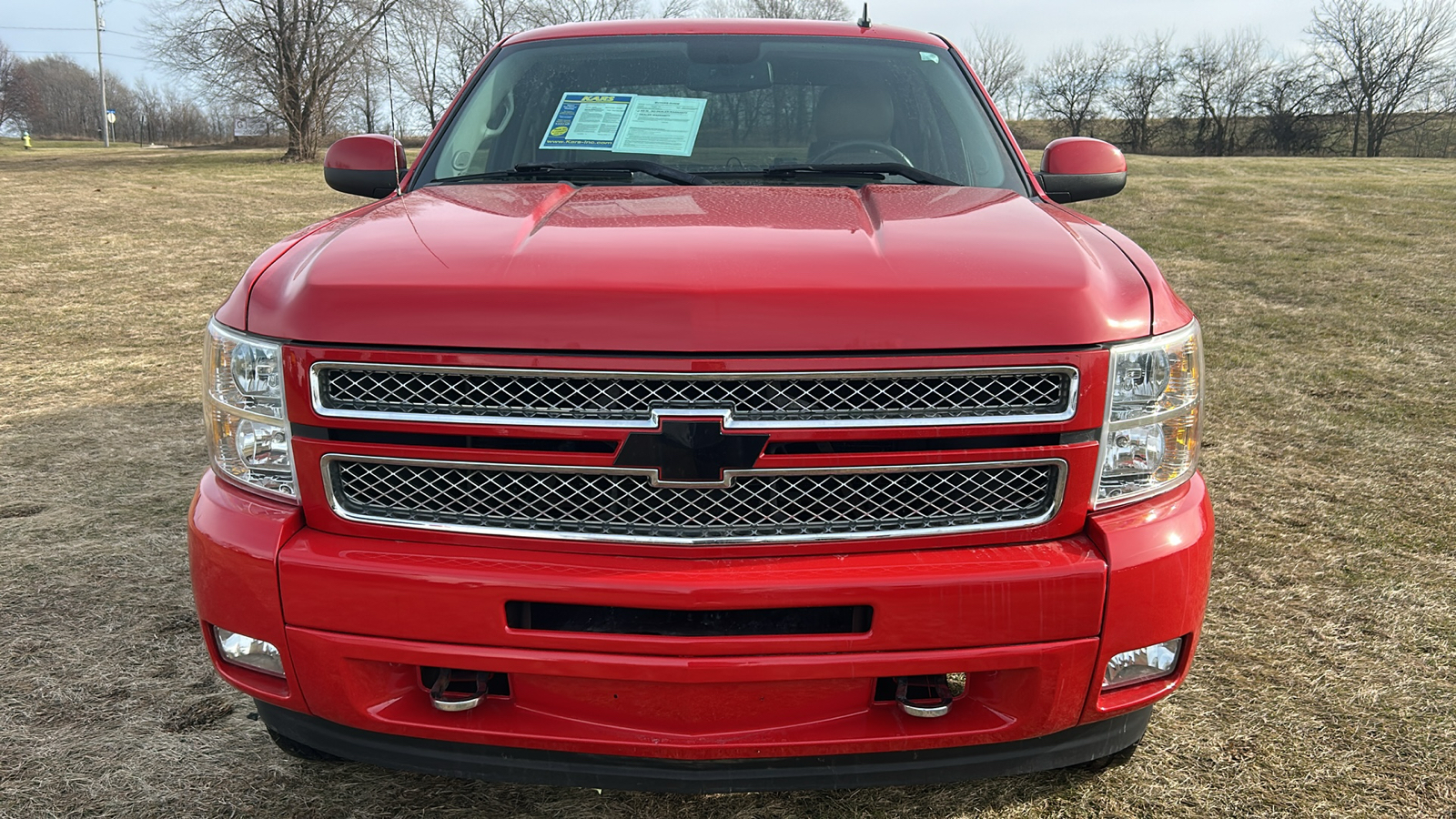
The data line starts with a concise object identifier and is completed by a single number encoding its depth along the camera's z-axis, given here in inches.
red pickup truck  65.9
